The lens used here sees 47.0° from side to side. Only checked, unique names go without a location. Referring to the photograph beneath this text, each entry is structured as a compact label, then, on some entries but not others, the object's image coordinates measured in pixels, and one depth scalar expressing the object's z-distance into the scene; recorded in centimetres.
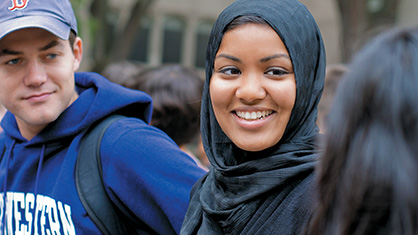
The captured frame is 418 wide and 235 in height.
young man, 207
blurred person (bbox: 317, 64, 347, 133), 352
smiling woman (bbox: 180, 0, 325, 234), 151
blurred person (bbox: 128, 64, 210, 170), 316
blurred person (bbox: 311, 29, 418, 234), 90
